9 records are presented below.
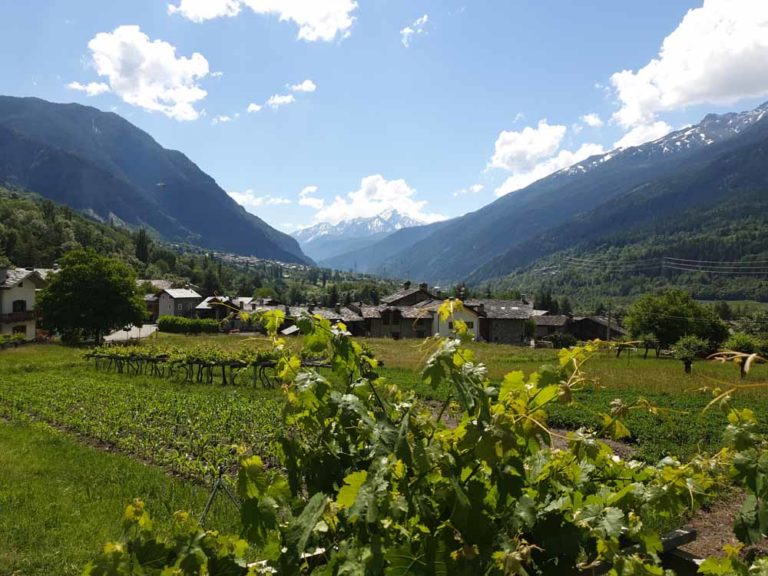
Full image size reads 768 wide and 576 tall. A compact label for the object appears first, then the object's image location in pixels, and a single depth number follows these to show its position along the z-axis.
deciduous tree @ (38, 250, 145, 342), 53.28
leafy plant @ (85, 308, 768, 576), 1.84
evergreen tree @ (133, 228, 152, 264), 168.62
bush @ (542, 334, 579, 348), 81.25
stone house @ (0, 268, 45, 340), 60.25
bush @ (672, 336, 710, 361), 43.72
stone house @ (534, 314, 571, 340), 103.62
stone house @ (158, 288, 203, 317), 107.31
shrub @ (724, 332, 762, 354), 57.11
